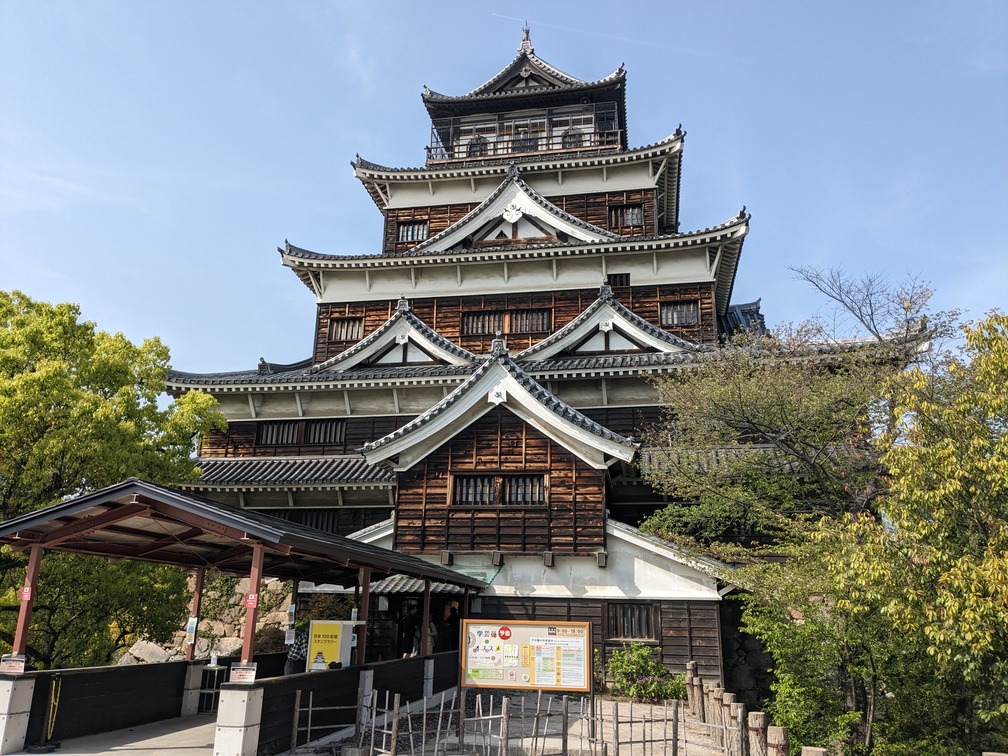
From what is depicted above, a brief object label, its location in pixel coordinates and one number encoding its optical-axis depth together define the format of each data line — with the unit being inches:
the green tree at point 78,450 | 589.3
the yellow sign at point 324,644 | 518.9
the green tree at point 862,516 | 415.2
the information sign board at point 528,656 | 456.4
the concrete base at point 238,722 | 375.2
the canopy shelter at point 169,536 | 402.0
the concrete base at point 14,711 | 397.1
